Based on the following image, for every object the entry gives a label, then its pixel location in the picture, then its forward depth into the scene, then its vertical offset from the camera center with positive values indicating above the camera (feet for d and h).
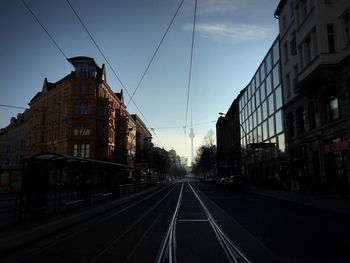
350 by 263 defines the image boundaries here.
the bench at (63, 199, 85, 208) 66.85 -2.78
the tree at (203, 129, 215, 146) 380.37 +42.62
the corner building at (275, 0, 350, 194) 88.38 +23.83
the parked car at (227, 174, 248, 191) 153.28 +0.82
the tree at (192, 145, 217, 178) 355.93 +24.97
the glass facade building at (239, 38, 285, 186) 145.18 +29.98
